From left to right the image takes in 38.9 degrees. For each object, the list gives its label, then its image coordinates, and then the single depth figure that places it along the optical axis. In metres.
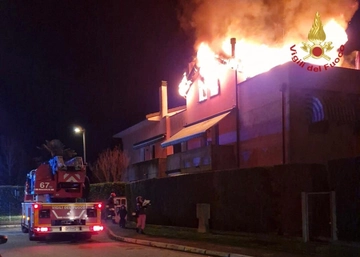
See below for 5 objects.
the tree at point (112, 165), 45.59
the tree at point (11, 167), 56.16
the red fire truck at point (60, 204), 18.36
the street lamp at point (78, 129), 37.63
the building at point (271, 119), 21.84
